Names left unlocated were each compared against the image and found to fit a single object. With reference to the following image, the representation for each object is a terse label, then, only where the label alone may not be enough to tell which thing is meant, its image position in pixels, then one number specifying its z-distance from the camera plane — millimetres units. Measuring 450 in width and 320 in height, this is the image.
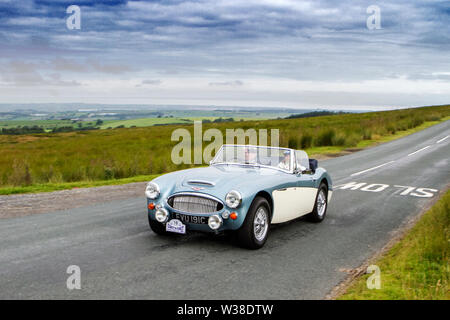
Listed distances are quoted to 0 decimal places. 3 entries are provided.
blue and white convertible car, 6363
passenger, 7957
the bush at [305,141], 28219
